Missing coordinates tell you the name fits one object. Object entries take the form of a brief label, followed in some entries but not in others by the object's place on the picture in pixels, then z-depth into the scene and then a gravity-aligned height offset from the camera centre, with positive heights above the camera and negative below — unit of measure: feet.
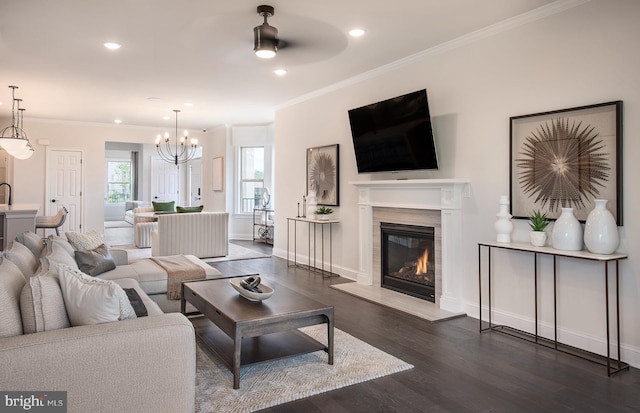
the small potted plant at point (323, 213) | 19.81 -0.46
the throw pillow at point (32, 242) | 10.66 -1.01
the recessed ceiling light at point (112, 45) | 14.15 +5.28
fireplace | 14.93 -2.07
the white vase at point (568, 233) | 10.18 -0.70
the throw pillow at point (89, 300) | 6.31 -1.45
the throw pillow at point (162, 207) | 30.25 -0.28
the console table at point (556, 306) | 9.37 -2.53
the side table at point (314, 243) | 19.51 -2.02
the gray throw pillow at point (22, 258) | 8.14 -1.11
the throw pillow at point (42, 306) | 5.98 -1.48
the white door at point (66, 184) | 29.40 +1.28
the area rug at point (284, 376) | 7.83 -3.58
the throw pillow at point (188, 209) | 25.30 -0.36
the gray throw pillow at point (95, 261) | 11.90 -1.66
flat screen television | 14.25 +2.48
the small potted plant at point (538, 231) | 10.91 -0.70
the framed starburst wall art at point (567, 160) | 9.98 +1.10
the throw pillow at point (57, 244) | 10.42 -1.09
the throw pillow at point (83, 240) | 12.93 -1.15
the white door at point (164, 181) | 41.42 +2.19
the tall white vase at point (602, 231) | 9.53 -0.61
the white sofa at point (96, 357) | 5.44 -2.08
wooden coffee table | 8.56 -2.49
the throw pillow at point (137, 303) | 8.15 -2.04
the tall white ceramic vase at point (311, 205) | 20.24 -0.09
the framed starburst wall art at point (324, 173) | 19.77 +1.44
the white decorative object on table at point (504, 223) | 11.72 -0.54
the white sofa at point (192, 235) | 22.50 -1.73
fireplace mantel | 13.61 -0.02
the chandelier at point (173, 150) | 37.58 +4.84
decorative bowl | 9.59 -2.03
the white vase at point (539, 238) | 10.90 -0.88
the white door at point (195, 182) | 40.04 +2.00
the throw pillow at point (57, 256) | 7.78 -1.13
